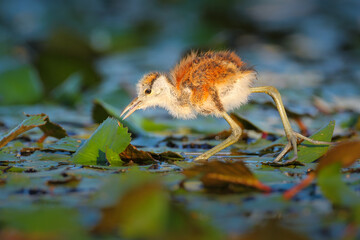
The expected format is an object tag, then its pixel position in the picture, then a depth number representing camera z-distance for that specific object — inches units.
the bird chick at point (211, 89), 279.3
